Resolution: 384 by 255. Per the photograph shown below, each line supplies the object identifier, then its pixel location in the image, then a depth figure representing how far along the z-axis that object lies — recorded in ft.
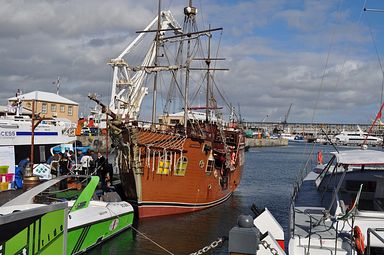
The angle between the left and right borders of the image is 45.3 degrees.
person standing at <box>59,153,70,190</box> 65.00
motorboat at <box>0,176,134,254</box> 39.75
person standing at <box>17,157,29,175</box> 61.46
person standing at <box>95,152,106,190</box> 68.80
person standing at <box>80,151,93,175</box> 71.43
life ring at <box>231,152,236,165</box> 88.70
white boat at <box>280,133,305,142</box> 634.80
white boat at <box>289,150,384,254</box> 25.34
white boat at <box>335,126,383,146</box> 359.79
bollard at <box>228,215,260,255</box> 22.06
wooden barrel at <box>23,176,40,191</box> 54.60
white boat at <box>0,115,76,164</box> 69.77
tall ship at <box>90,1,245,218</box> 60.95
